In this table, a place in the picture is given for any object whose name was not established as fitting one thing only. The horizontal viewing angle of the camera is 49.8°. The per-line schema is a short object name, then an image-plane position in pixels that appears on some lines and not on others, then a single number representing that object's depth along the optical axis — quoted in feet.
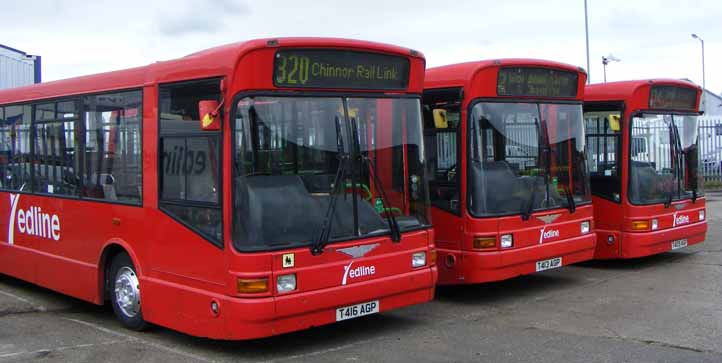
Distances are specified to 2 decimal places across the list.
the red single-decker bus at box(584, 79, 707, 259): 36.58
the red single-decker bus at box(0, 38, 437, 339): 21.59
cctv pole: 107.04
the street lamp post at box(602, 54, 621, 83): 123.30
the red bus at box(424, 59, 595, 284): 29.94
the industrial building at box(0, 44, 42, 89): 64.44
